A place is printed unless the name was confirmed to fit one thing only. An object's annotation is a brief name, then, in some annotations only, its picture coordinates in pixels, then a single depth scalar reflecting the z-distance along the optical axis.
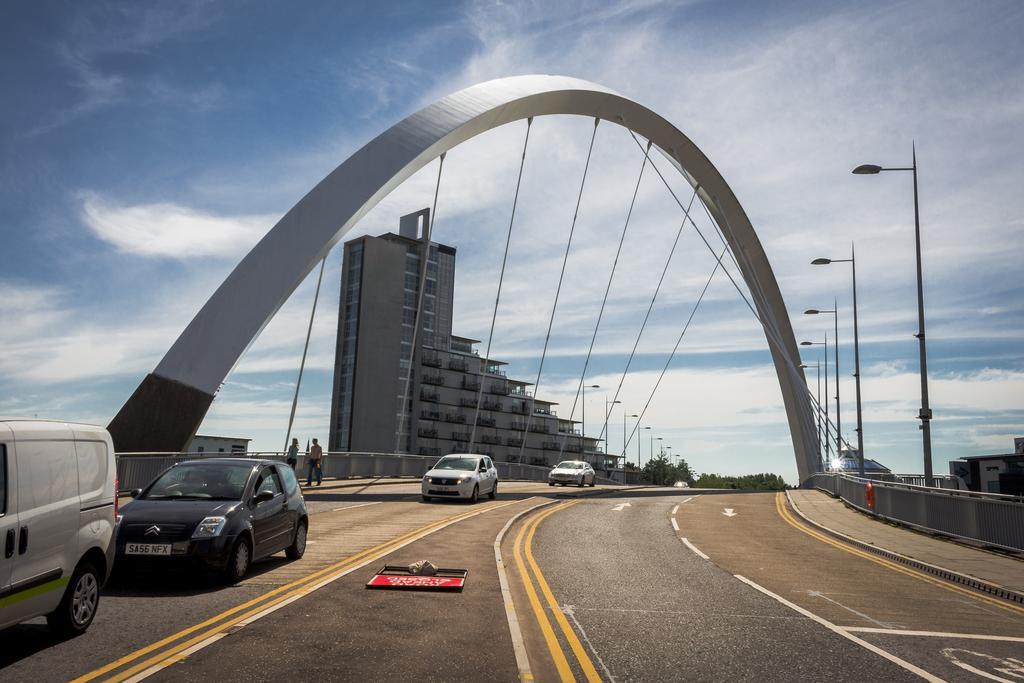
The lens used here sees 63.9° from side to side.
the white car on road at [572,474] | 40.53
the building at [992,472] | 47.91
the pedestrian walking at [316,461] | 28.73
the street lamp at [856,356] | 35.17
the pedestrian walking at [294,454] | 28.10
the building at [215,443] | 72.12
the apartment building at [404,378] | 111.88
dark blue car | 9.12
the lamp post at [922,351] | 21.62
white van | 6.28
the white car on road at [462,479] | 23.86
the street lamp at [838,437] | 36.25
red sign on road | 9.61
